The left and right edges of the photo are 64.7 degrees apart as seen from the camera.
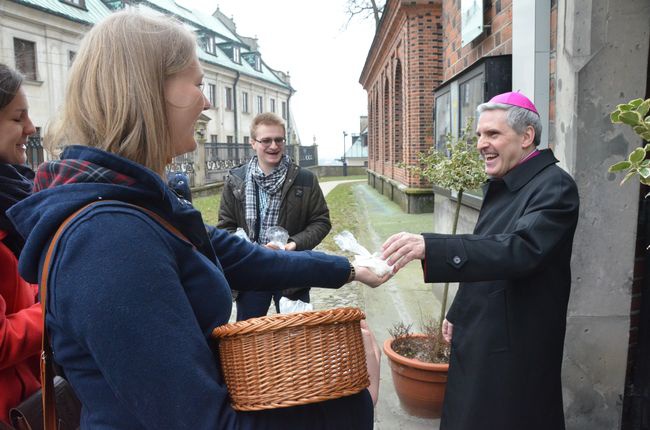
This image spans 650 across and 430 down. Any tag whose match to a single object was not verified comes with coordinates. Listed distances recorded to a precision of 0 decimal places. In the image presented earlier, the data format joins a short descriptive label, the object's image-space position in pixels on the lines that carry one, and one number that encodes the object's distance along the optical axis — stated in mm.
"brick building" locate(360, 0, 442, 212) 12320
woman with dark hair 1666
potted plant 3590
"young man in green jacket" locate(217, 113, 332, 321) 4367
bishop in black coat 2117
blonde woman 973
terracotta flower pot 3539
